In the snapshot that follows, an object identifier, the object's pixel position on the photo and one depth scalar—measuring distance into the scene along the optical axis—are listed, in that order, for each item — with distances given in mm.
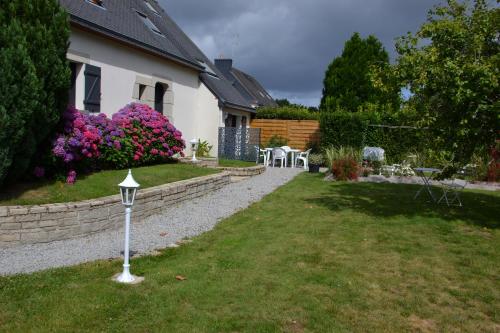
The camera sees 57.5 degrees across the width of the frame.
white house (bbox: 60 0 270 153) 10531
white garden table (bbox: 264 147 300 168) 18366
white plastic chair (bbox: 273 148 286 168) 18359
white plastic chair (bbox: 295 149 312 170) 18188
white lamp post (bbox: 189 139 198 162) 13589
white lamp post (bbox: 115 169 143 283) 4621
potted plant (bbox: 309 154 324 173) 16359
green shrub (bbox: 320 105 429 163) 17875
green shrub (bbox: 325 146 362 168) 14414
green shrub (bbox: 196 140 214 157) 16562
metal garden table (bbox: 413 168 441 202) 9933
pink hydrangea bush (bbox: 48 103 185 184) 7656
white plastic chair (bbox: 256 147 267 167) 18403
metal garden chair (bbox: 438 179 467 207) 9580
